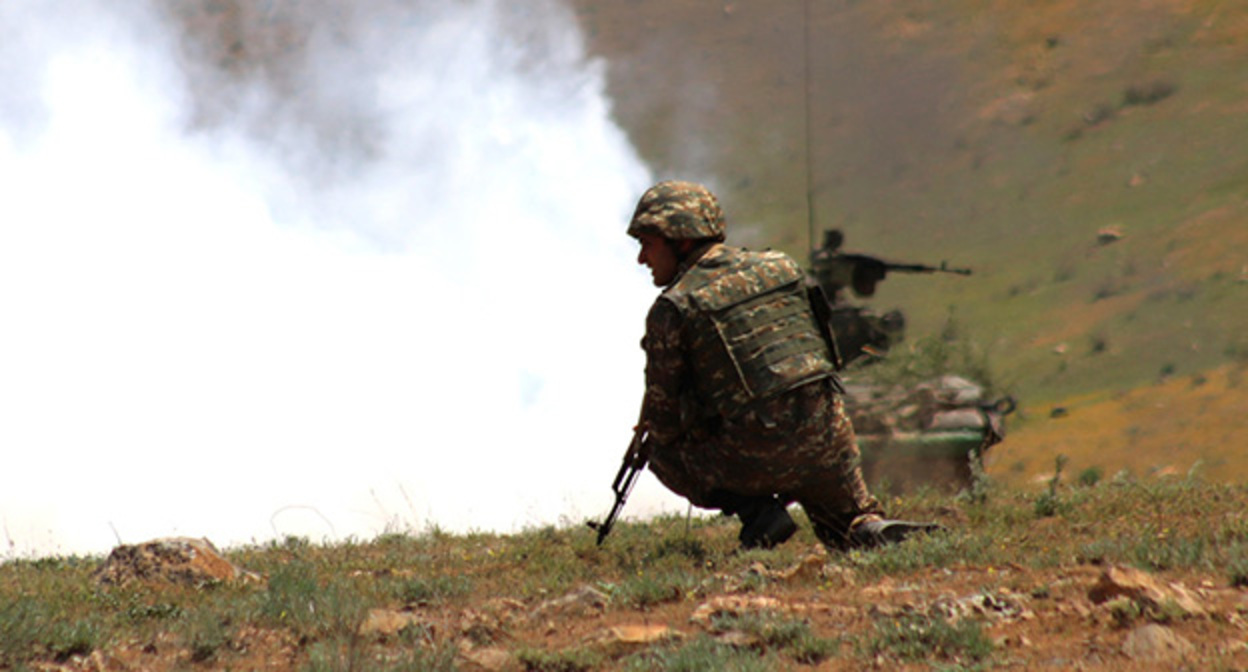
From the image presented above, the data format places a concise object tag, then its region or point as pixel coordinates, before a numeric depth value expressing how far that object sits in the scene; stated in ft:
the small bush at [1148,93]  395.55
